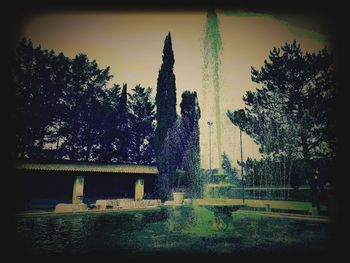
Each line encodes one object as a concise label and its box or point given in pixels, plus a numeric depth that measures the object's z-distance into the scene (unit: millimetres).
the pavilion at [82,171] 20169
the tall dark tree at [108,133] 34219
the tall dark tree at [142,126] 38375
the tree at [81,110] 31891
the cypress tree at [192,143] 30631
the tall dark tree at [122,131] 35812
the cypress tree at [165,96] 30531
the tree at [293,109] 20141
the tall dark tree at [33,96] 27938
